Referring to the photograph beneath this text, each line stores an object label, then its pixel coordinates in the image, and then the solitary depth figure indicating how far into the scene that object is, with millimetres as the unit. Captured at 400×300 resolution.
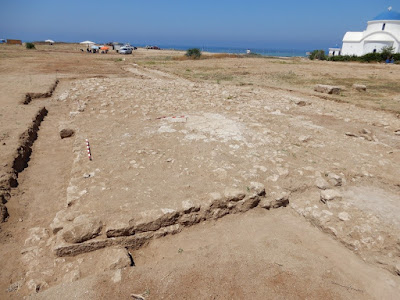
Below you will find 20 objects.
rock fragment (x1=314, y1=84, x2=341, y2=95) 12084
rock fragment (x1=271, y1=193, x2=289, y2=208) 4160
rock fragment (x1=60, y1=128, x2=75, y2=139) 6547
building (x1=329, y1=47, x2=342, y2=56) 46878
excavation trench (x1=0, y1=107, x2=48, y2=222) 4020
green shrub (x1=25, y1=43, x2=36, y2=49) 37406
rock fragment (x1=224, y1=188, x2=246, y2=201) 3982
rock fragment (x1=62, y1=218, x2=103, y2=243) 3229
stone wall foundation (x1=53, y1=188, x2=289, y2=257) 3260
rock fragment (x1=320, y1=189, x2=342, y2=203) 4129
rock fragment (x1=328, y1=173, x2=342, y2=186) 4551
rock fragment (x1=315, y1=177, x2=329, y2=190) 4465
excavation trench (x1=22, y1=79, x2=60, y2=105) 9069
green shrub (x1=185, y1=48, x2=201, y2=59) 31795
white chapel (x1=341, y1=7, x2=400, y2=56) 37044
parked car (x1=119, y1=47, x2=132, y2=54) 37000
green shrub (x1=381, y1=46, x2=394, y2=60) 30516
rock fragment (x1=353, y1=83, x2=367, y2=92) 12906
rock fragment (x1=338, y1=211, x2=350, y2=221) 3730
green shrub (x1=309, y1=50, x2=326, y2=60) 37394
